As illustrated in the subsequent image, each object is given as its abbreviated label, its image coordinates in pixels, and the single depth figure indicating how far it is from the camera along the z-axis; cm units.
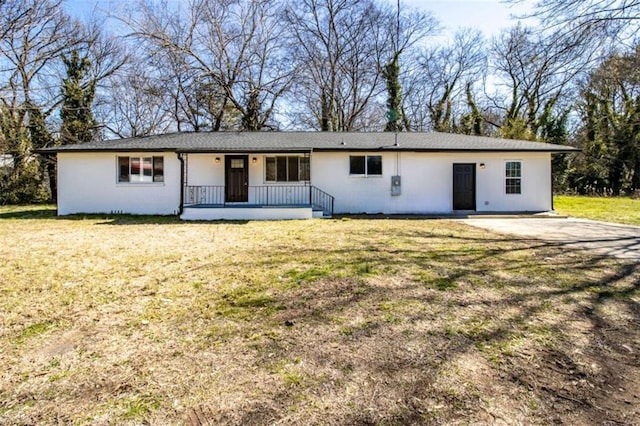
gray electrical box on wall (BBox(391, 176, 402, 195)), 1305
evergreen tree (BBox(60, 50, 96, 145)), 2058
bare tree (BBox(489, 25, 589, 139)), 2248
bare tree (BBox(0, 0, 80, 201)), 1734
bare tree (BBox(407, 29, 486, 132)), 2667
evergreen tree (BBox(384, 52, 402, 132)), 2411
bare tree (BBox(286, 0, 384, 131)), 2302
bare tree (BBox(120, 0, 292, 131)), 1908
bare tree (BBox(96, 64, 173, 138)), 2191
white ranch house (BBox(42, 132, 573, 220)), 1286
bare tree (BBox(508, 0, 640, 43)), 781
